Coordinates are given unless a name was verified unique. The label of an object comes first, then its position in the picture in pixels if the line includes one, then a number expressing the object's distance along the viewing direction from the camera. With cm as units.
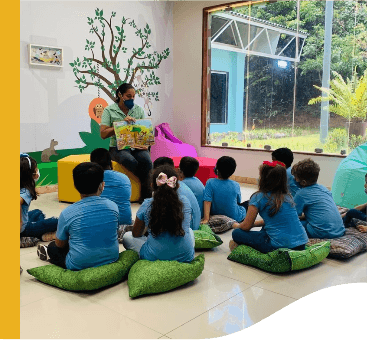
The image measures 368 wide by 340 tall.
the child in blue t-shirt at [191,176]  318
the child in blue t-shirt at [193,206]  259
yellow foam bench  416
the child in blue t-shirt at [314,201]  252
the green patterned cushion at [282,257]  225
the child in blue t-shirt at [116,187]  301
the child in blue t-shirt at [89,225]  211
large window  509
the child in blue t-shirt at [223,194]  320
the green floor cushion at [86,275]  205
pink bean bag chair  576
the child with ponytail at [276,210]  240
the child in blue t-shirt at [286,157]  320
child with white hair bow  211
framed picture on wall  453
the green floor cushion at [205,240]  273
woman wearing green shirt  409
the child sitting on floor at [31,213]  245
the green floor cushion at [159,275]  201
